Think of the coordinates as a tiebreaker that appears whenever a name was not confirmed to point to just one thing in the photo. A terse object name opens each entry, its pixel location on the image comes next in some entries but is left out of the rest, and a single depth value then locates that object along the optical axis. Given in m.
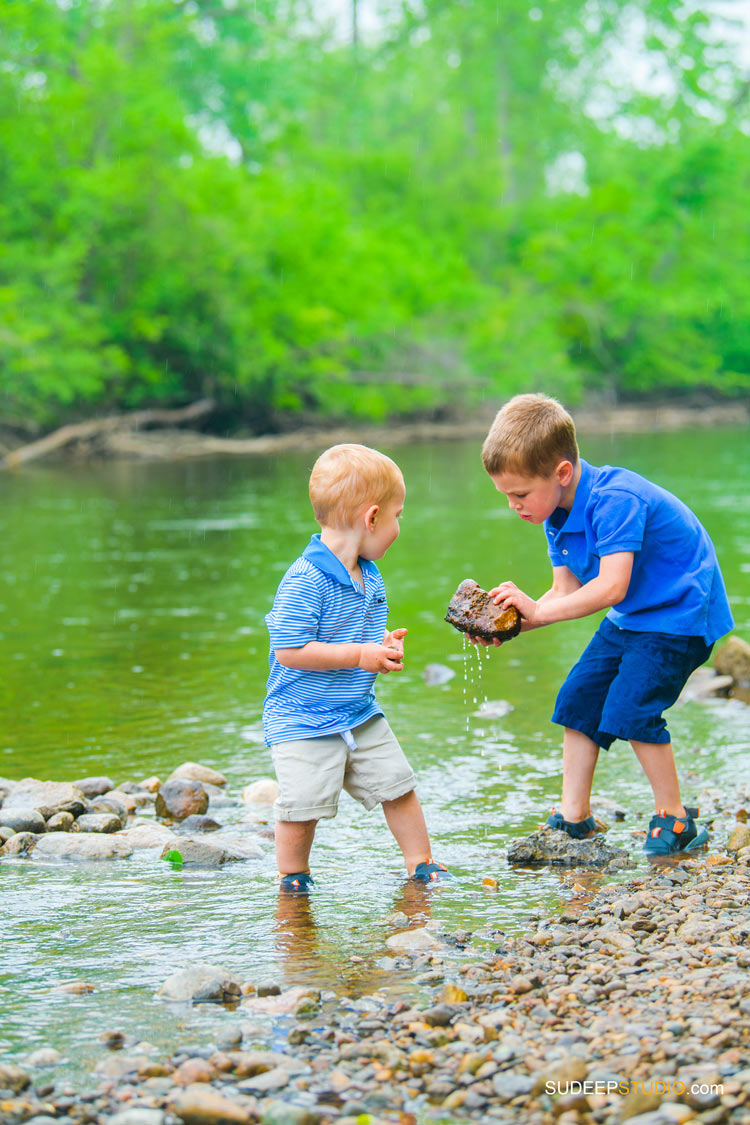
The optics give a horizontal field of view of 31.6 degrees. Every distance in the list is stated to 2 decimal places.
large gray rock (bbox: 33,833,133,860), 4.71
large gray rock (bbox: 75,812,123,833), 4.96
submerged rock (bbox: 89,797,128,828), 5.16
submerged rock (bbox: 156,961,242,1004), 3.33
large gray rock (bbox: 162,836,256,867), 4.63
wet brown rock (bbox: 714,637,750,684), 7.30
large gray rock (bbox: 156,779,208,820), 5.17
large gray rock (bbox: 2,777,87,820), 5.07
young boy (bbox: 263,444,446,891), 4.06
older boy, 4.28
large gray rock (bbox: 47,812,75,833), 4.95
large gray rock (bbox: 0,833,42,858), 4.76
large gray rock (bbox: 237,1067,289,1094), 2.79
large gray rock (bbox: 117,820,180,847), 4.83
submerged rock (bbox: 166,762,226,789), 5.59
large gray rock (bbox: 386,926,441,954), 3.67
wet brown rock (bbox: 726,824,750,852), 4.46
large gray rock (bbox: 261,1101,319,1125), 2.61
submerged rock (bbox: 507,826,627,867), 4.47
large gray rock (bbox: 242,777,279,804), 5.38
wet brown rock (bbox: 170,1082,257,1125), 2.64
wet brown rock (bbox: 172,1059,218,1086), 2.82
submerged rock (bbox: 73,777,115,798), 5.40
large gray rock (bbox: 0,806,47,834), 4.91
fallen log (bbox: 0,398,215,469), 27.44
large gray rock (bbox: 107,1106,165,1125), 2.63
